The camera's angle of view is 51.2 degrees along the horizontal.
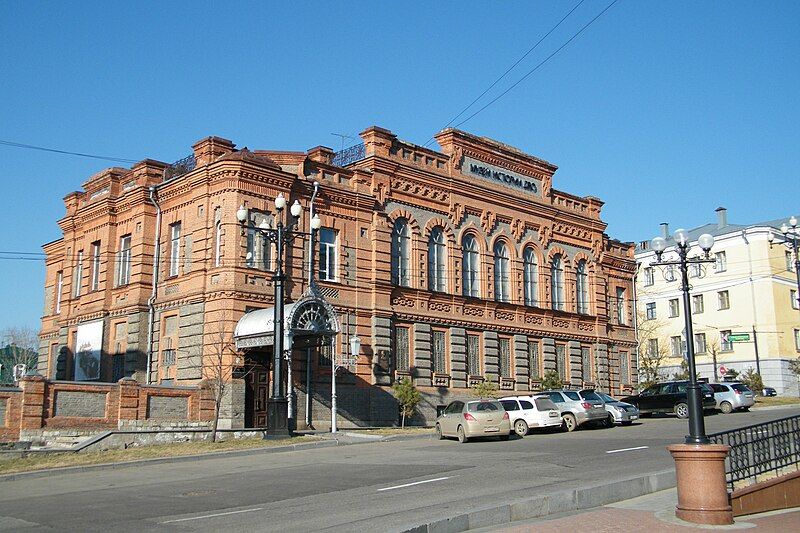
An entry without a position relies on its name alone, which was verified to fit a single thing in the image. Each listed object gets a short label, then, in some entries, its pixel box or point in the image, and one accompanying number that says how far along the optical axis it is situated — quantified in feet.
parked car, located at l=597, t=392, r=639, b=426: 111.45
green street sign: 195.65
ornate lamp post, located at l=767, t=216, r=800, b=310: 116.94
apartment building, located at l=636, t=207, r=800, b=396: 217.36
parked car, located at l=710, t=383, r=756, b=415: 129.90
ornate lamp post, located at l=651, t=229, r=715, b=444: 46.68
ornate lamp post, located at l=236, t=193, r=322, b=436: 87.04
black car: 129.29
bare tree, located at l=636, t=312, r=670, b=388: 237.10
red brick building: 110.11
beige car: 90.58
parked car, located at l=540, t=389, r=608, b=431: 107.76
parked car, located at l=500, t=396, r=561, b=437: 102.94
